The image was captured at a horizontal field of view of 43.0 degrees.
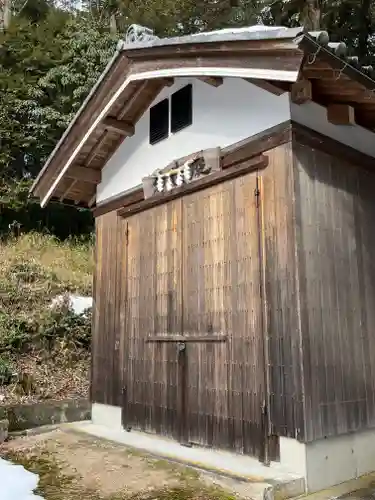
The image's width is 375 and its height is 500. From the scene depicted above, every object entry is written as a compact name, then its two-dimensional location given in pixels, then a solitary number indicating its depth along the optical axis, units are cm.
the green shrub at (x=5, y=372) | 843
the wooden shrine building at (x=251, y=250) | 421
